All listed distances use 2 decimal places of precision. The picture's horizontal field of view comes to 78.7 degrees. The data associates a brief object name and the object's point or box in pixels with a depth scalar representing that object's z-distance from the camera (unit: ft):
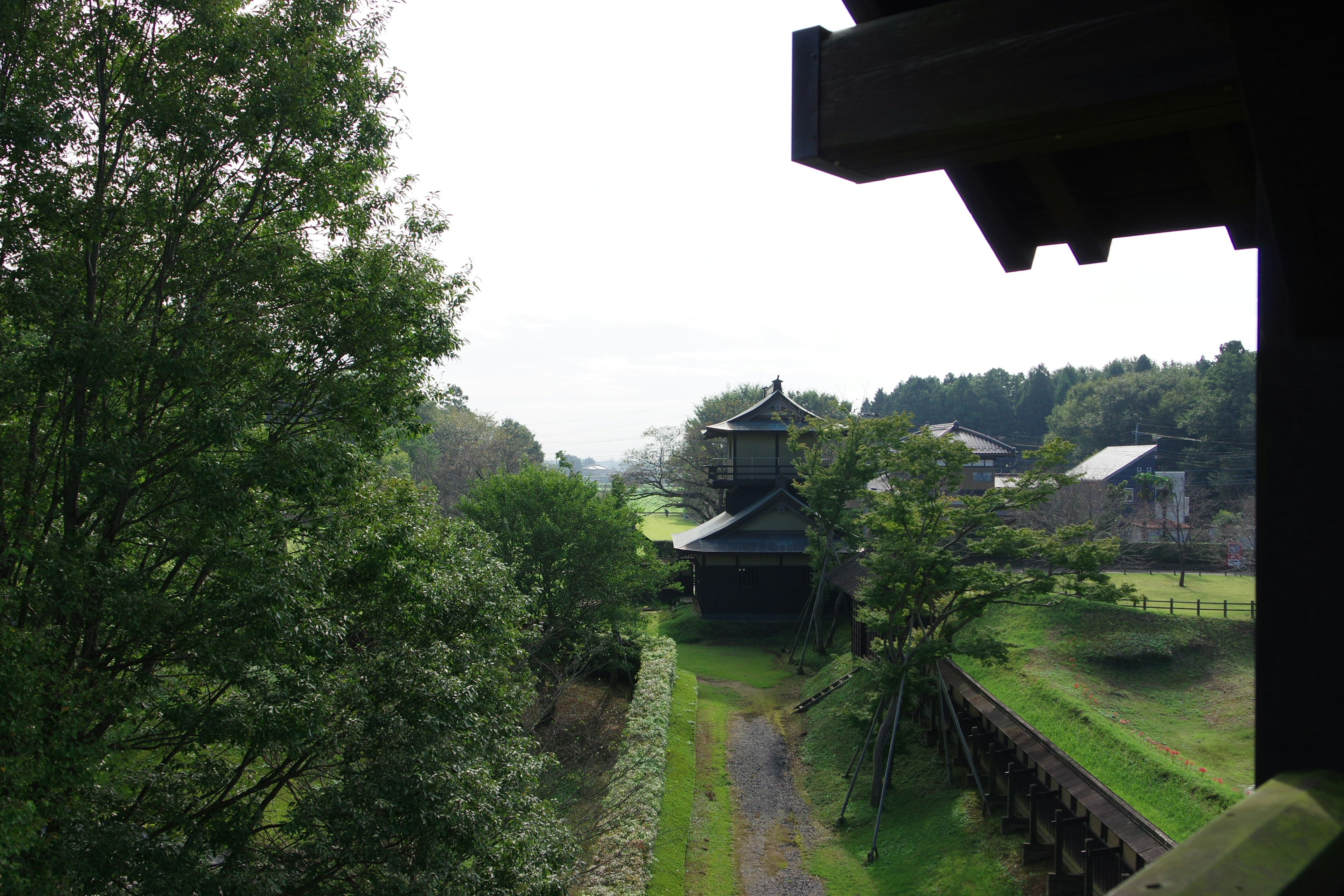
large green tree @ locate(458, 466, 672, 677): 64.75
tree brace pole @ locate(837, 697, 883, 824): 49.11
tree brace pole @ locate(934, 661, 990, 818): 44.60
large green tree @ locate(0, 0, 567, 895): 21.57
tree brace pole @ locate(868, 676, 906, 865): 44.01
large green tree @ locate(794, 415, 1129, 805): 46.11
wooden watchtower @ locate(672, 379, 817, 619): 91.71
